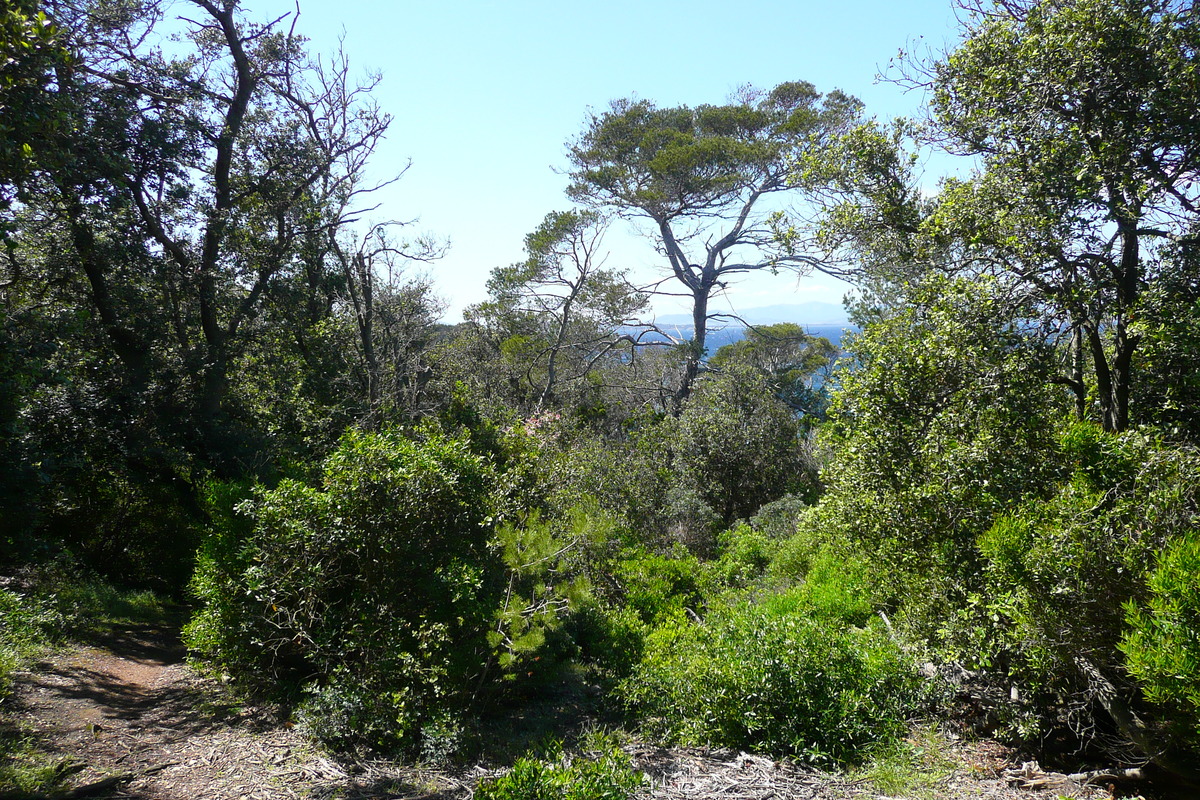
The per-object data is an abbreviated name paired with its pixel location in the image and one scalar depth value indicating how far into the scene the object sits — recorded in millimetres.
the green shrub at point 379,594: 4977
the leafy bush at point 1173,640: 2832
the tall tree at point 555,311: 17500
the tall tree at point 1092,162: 4930
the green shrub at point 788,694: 4504
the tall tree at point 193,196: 8430
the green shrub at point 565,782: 3404
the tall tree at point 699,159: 17391
